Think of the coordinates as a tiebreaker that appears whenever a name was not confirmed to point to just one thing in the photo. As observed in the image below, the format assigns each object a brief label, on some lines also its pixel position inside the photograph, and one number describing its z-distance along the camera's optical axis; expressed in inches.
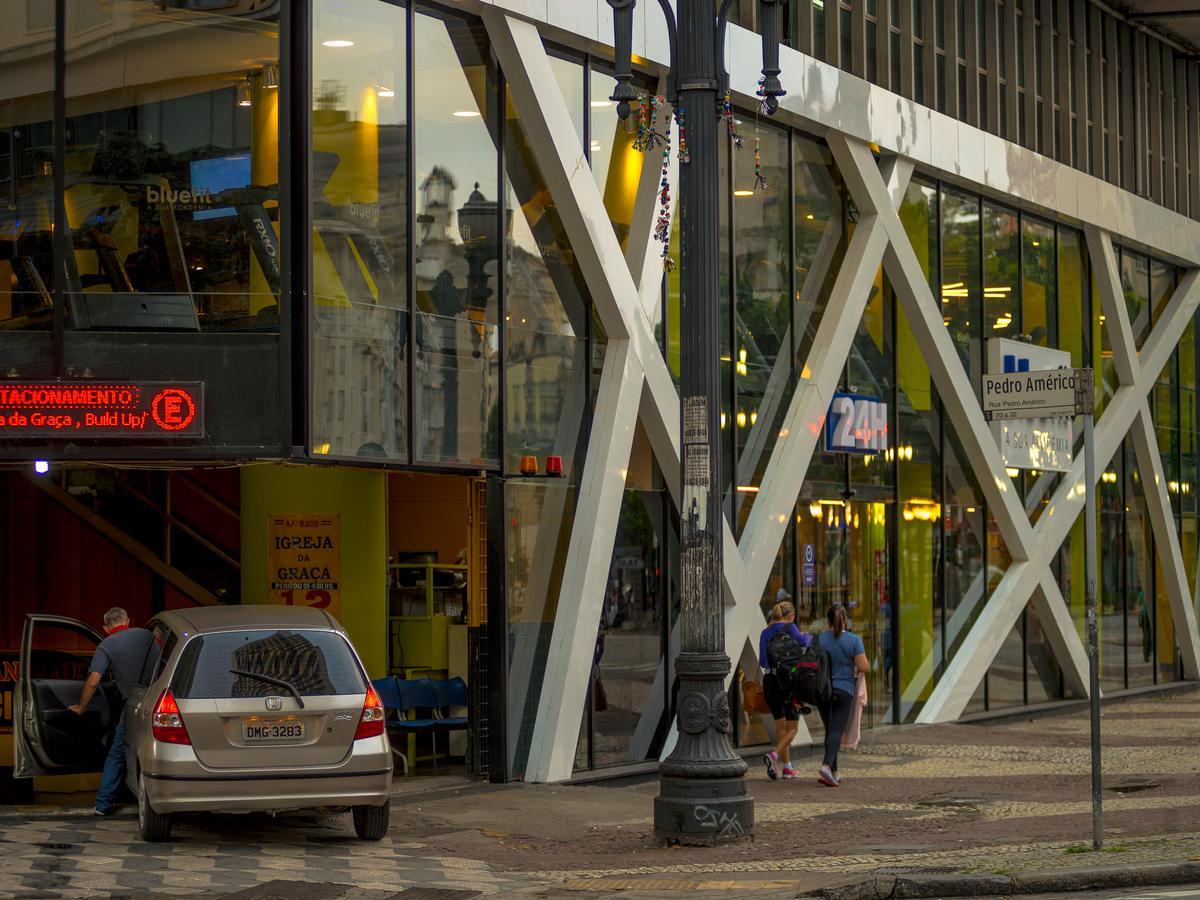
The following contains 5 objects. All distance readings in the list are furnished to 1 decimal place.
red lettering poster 711.1
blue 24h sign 861.8
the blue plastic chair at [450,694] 733.3
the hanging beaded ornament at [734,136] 619.5
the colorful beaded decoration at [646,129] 603.2
